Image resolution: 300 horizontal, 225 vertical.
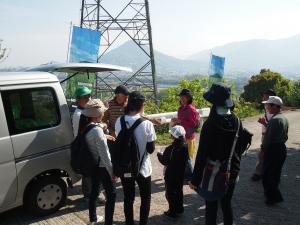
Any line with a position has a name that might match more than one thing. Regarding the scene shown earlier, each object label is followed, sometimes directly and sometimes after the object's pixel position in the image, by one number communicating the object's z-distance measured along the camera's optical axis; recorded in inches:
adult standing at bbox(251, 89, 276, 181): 186.8
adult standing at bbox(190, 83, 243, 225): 106.6
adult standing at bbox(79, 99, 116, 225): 124.7
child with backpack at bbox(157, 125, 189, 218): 147.7
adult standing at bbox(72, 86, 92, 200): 151.7
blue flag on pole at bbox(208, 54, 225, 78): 367.3
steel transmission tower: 471.6
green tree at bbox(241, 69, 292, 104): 1062.7
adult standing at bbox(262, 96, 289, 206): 163.3
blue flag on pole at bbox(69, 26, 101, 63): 271.3
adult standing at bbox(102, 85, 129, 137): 168.5
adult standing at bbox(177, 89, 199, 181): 180.0
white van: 134.5
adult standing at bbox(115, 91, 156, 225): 119.8
